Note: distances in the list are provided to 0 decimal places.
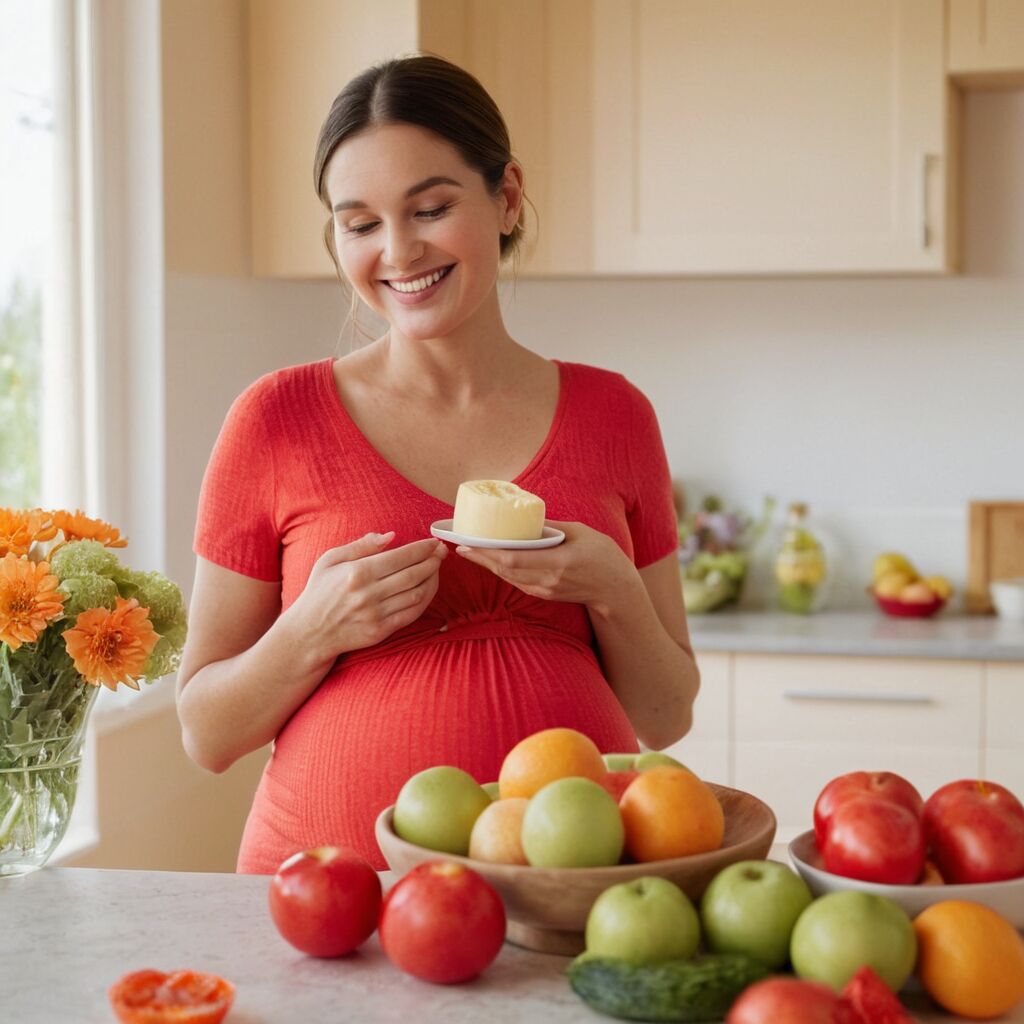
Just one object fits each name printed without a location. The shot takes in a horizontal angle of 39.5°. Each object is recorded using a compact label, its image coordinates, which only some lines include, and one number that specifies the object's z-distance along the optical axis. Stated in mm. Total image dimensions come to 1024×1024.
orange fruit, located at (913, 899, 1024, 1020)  875
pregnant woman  1370
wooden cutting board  3285
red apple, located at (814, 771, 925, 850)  971
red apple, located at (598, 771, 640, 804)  1018
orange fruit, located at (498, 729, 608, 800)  1012
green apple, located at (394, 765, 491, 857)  1000
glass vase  1161
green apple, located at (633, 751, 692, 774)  1073
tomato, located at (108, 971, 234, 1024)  883
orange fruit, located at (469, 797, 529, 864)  967
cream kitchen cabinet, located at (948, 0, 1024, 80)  2971
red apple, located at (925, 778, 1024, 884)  952
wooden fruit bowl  932
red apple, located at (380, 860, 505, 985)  911
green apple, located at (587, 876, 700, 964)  877
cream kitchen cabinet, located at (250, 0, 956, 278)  3006
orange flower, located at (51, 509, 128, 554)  1229
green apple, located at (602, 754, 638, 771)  1095
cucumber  856
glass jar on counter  3268
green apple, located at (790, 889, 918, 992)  858
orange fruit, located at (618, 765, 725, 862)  960
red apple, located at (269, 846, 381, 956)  964
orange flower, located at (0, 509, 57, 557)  1166
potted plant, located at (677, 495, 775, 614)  3246
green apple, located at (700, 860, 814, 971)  900
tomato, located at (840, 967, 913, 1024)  796
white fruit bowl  928
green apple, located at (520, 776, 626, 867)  936
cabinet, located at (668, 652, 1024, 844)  2852
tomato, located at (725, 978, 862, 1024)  781
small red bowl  3180
